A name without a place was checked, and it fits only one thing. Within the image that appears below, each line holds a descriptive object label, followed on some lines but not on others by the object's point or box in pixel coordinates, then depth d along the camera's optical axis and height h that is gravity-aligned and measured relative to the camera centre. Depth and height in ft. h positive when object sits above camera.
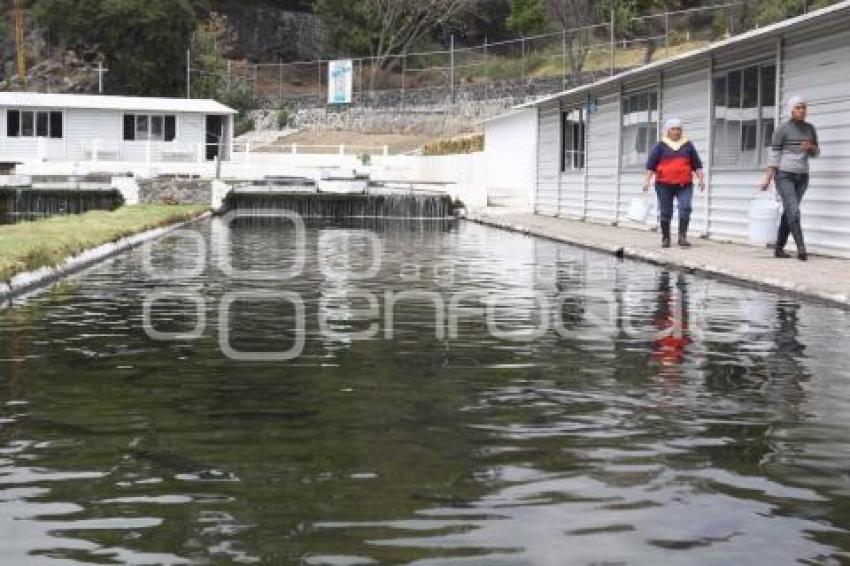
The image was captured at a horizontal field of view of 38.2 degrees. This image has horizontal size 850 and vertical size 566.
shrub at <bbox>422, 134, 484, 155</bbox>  191.21 +6.88
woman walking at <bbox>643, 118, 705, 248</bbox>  66.49 +1.08
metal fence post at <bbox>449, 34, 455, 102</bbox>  234.25 +21.86
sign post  247.29 +21.30
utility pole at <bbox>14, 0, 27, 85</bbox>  288.51 +33.43
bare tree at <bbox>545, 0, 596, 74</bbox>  210.59 +31.40
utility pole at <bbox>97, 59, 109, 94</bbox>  247.42 +22.67
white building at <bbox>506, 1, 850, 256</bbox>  60.13 +4.68
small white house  205.46 +9.91
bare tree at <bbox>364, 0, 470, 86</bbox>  294.87 +40.79
